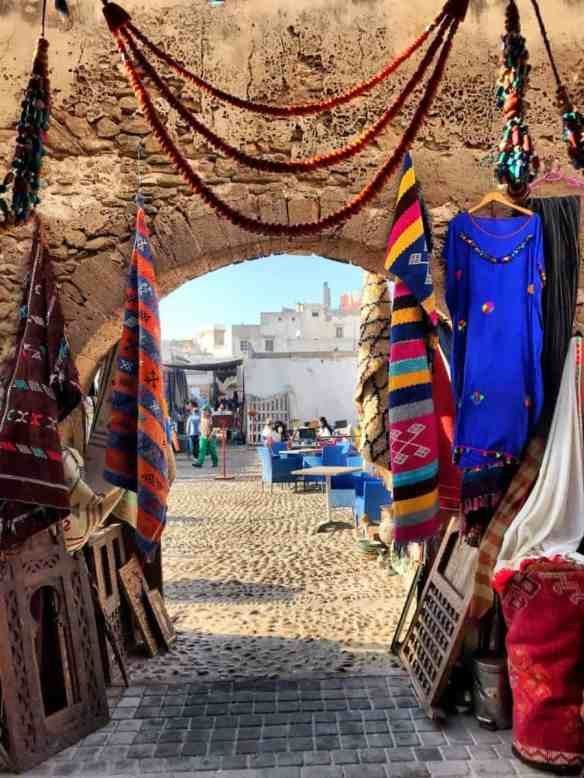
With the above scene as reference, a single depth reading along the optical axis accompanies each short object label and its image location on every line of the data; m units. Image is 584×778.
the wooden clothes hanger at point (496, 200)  3.20
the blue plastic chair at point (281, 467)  11.12
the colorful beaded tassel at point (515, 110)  3.04
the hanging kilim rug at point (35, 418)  2.89
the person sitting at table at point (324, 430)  15.62
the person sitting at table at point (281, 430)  17.38
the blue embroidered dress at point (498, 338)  3.03
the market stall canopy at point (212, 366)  21.27
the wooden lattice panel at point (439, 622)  3.35
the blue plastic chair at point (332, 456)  10.01
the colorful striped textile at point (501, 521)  3.12
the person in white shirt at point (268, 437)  12.85
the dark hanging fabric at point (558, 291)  3.11
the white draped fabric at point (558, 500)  2.89
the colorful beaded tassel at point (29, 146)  3.08
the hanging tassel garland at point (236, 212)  3.03
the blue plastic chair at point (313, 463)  10.27
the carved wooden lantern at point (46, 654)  2.89
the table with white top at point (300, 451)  11.71
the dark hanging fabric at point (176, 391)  21.80
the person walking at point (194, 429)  17.33
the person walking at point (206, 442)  15.77
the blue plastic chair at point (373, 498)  6.96
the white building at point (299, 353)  23.22
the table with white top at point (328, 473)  8.28
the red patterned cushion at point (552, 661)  2.77
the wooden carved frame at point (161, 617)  4.38
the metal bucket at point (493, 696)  3.19
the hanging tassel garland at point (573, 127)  3.05
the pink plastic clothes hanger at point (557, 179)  3.64
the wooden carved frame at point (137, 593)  4.22
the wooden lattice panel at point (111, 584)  3.88
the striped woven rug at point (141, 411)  3.18
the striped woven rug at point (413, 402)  3.08
